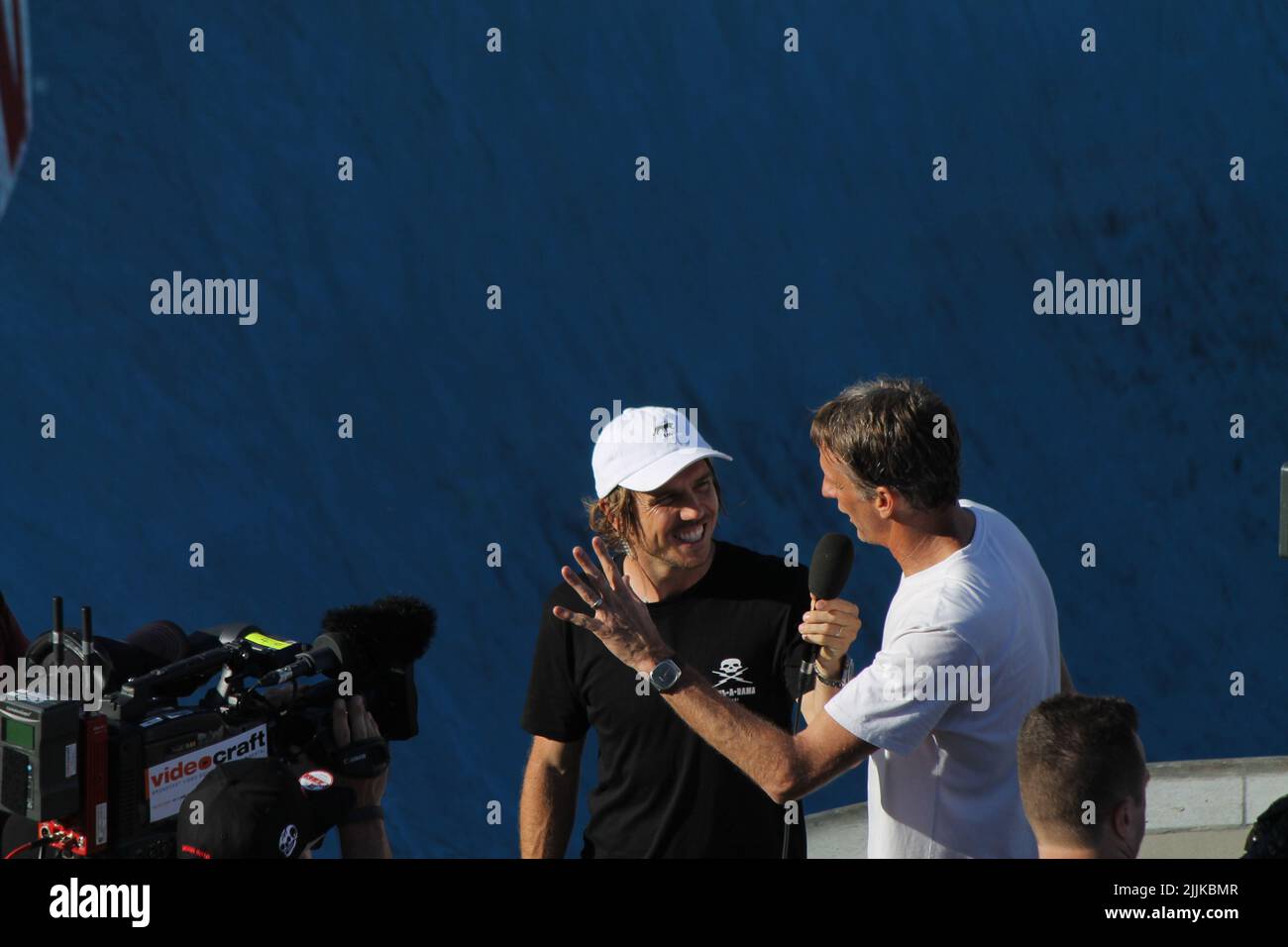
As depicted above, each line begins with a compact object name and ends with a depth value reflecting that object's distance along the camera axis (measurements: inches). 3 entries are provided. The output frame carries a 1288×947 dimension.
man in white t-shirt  164.4
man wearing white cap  199.8
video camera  202.5
